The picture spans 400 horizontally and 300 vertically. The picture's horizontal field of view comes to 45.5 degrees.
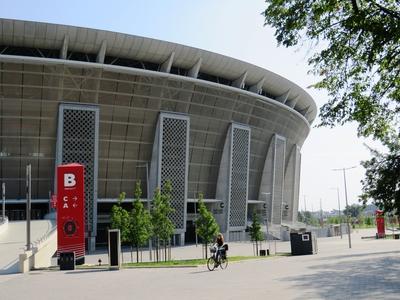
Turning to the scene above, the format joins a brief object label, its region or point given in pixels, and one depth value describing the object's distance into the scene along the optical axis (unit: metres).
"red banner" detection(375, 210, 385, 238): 62.78
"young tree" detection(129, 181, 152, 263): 33.31
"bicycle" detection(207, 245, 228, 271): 19.88
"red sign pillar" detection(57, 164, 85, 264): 24.14
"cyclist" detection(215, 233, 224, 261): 20.18
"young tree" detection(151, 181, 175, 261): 33.47
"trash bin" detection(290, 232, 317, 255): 31.33
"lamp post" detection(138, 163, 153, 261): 47.16
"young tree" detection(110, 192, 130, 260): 34.31
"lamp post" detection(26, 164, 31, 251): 22.59
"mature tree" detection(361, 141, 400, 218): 12.16
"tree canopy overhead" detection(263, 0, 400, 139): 9.00
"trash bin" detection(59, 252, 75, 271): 22.06
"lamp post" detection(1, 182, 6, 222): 42.06
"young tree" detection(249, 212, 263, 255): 41.27
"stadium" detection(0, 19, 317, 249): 44.25
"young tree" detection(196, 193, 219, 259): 35.03
